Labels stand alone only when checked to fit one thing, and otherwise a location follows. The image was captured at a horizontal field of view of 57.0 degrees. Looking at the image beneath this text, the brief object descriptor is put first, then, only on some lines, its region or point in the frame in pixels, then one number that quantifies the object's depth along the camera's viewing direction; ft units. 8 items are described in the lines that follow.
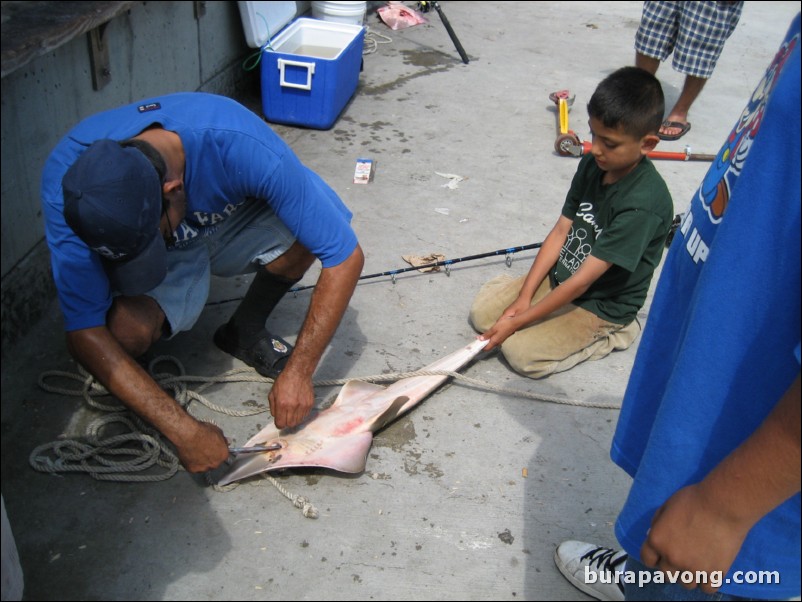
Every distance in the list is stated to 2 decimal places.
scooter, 16.38
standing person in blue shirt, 3.39
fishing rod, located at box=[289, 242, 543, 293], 11.47
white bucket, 20.33
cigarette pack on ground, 14.83
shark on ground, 8.00
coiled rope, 8.03
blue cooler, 16.12
